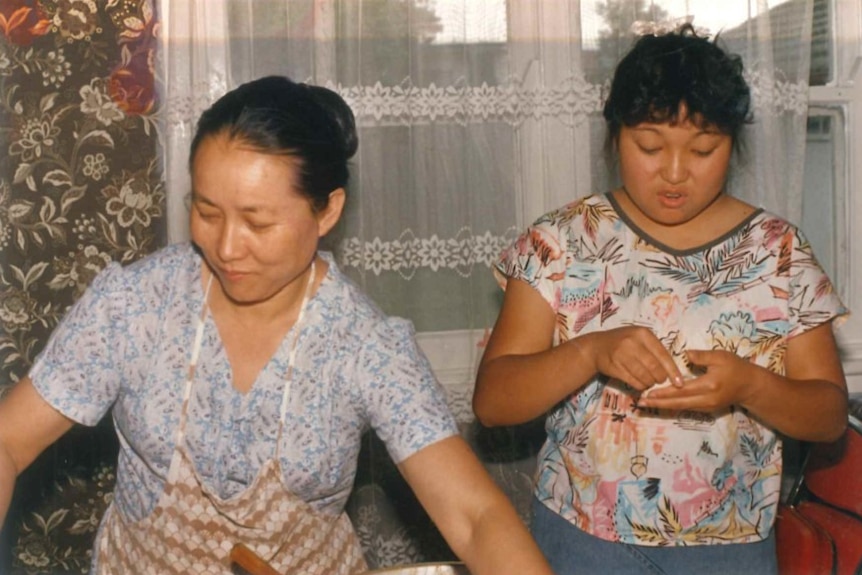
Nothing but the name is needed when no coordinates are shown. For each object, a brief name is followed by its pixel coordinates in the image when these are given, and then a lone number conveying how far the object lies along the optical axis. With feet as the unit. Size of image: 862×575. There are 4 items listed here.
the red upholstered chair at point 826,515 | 5.57
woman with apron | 4.44
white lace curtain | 6.98
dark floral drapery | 6.99
